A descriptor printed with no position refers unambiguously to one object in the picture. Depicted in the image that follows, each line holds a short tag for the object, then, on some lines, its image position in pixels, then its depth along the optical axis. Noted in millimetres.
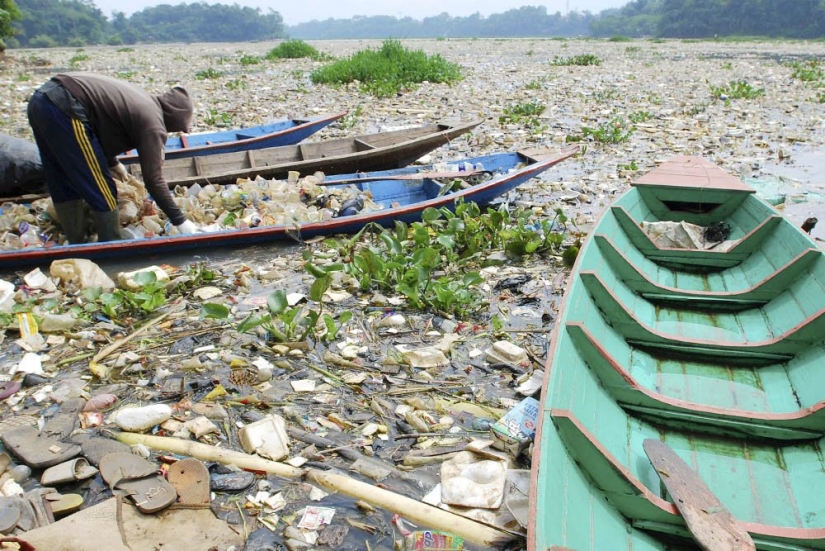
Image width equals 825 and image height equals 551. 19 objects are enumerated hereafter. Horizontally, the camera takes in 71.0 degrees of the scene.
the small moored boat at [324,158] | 6691
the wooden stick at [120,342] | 3704
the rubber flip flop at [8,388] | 3360
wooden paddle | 1948
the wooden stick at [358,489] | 2391
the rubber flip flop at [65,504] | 2506
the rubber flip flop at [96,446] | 2814
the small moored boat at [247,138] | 7699
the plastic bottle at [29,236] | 5362
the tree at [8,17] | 21809
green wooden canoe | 2146
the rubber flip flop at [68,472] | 2658
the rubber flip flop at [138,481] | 2502
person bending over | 4492
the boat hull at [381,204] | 4882
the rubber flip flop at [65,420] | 3002
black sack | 5852
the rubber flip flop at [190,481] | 2566
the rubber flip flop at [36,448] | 2766
